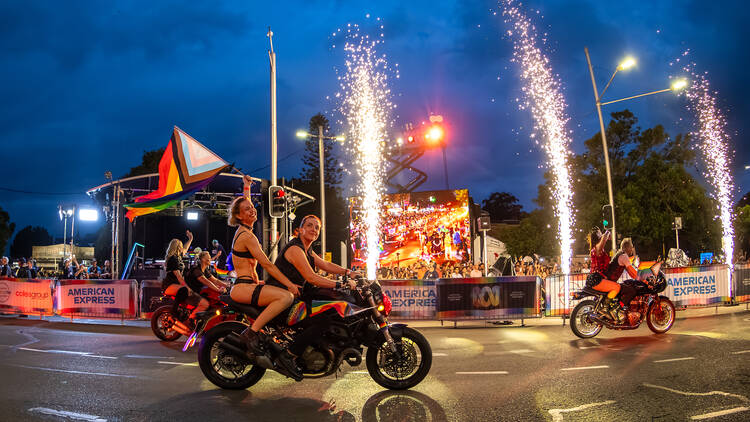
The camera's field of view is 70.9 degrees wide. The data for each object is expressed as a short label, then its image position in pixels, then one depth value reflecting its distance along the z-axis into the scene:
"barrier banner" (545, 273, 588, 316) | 12.81
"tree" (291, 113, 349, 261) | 40.12
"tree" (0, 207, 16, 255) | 63.85
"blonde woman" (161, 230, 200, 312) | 9.96
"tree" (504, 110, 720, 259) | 37.88
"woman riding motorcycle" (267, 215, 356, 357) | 5.49
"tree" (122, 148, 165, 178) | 46.75
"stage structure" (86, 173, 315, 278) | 25.92
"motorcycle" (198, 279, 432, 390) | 5.47
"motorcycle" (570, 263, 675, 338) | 9.80
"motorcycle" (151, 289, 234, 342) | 9.17
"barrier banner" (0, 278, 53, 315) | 14.55
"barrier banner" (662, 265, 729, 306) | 13.62
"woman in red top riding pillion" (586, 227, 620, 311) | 9.83
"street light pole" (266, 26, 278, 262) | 14.81
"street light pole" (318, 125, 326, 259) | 21.14
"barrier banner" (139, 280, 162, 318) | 13.38
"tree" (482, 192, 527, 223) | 94.94
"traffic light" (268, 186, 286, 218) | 13.85
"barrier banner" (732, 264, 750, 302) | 14.92
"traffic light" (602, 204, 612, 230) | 17.91
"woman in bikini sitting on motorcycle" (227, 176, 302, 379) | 5.52
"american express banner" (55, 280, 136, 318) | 13.52
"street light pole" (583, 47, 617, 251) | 19.53
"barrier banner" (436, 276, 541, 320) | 12.44
